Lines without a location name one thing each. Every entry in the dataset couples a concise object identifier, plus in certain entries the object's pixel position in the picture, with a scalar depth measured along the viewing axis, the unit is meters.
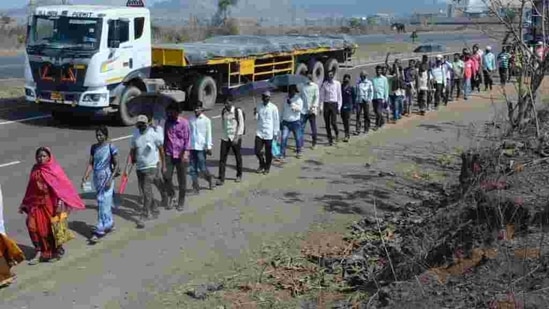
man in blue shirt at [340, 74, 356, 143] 16.75
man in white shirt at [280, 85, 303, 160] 14.48
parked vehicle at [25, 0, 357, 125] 17.61
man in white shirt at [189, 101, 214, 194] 12.02
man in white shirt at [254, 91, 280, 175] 13.17
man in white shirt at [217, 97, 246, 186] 12.47
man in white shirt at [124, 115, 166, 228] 10.25
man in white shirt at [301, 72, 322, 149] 15.27
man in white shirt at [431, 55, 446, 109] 21.00
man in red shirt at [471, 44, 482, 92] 23.89
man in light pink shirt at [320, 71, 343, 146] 15.89
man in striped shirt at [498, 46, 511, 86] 24.34
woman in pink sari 8.66
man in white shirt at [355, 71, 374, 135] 17.38
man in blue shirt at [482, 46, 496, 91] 25.05
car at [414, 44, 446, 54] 46.84
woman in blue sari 9.60
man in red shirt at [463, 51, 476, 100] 22.97
